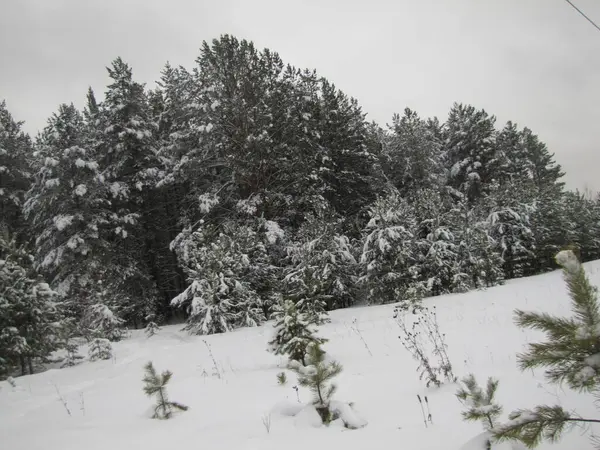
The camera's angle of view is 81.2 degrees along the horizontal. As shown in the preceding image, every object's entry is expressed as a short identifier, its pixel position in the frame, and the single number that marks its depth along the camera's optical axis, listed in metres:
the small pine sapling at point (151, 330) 13.83
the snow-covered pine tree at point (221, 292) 11.95
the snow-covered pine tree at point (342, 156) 23.27
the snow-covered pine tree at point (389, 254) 14.33
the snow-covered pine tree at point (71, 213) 16.53
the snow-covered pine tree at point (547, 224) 18.94
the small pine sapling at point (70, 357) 9.57
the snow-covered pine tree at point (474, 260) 13.97
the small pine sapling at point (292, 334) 6.09
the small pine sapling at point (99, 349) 9.40
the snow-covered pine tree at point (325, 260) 14.63
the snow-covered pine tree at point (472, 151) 30.73
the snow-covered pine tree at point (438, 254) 14.30
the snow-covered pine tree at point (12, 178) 20.17
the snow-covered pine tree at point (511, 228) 17.92
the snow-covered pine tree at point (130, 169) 18.89
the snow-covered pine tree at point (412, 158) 27.02
